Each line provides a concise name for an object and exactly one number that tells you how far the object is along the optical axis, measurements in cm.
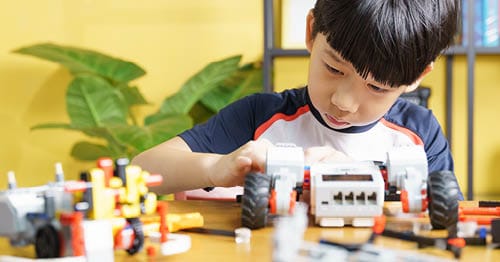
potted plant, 259
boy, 115
